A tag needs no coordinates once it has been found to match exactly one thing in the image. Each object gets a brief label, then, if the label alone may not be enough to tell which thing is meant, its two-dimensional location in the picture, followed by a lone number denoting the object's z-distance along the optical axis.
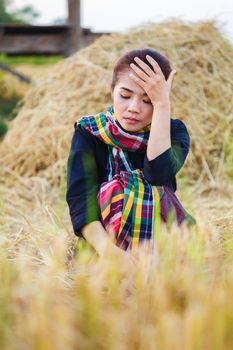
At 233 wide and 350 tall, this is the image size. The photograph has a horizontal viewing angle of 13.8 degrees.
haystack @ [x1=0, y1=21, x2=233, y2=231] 5.71
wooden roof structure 9.67
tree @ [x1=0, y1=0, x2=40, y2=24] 21.84
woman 2.89
